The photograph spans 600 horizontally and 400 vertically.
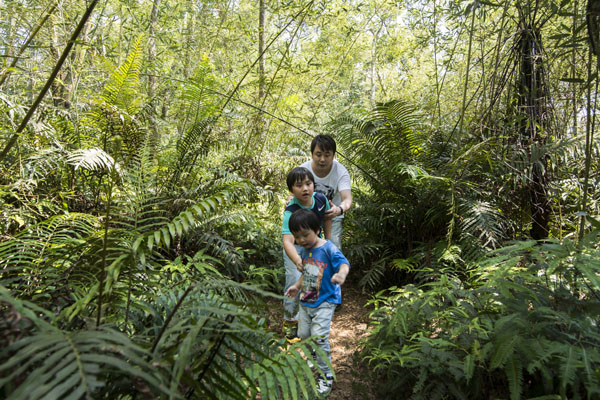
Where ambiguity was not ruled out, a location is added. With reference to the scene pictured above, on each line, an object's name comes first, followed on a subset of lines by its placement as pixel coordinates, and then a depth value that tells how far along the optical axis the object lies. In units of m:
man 3.07
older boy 2.68
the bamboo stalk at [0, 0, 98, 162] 1.25
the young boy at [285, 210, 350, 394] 2.39
